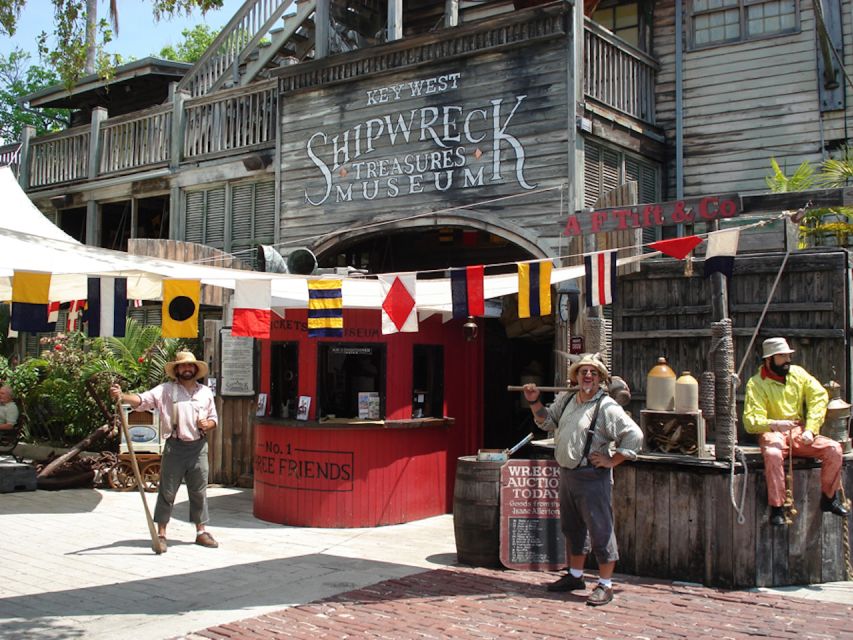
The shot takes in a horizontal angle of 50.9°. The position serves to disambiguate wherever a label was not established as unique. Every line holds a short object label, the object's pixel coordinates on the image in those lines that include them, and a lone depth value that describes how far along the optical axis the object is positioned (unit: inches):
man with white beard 262.8
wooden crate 294.0
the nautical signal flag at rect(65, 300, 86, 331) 425.1
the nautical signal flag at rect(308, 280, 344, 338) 318.3
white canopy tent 282.0
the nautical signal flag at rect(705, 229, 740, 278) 288.0
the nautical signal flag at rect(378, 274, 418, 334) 321.7
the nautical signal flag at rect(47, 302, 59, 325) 371.8
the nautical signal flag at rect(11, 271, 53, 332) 279.4
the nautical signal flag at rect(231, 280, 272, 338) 305.1
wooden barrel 306.3
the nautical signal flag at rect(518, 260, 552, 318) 310.3
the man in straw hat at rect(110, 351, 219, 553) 332.5
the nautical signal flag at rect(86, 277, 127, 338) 300.7
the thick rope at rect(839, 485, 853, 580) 289.3
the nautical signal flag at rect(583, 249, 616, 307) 305.6
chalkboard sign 300.2
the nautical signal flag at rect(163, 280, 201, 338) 302.4
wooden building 413.7
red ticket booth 383.2
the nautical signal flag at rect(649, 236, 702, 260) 291.7
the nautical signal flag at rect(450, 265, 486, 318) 310.5
